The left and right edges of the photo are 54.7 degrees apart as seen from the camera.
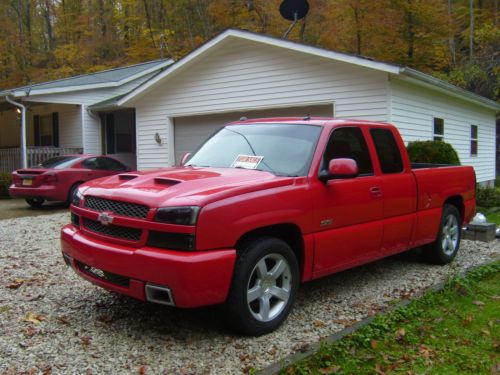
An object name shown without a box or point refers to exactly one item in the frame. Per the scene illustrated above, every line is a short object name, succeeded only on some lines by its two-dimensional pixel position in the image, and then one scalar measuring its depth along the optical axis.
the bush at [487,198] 12.39
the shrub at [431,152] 10.59
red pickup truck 3.54
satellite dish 15.41
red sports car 12.09
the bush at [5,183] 15.45
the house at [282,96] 10.99
